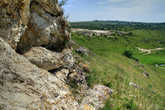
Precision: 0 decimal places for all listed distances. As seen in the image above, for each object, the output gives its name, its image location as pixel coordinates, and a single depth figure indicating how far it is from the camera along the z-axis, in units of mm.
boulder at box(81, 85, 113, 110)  6758
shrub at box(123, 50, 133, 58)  31695
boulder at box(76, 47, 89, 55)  13608
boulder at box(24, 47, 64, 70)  5292
